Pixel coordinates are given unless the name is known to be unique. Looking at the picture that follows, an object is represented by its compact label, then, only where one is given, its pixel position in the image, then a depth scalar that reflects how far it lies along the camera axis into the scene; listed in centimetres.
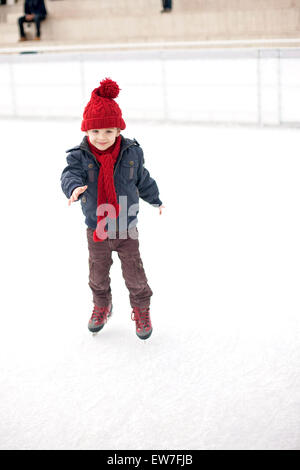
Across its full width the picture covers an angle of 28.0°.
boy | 225
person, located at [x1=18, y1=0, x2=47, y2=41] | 1145
